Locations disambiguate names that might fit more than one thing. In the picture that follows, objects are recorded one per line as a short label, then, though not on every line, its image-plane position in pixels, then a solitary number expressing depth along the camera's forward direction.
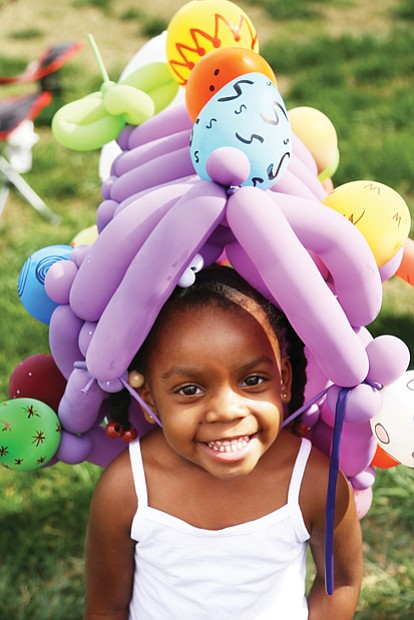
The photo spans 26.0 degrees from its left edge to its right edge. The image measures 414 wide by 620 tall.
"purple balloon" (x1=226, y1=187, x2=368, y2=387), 1.39
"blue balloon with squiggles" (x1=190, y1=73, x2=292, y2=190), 1.45
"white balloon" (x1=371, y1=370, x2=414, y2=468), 1.56
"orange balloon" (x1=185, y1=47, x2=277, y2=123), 1.52
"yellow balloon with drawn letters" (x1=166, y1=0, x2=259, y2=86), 1.78
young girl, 1.53
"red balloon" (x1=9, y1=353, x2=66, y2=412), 1.88
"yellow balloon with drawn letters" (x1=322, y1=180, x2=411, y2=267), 1.61
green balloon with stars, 1.69
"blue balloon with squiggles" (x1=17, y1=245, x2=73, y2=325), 1.76
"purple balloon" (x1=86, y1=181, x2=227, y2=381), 1.41
